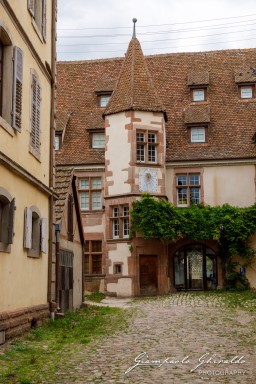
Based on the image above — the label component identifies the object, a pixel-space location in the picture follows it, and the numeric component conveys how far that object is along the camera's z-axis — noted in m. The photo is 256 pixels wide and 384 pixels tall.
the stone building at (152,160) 28.00
